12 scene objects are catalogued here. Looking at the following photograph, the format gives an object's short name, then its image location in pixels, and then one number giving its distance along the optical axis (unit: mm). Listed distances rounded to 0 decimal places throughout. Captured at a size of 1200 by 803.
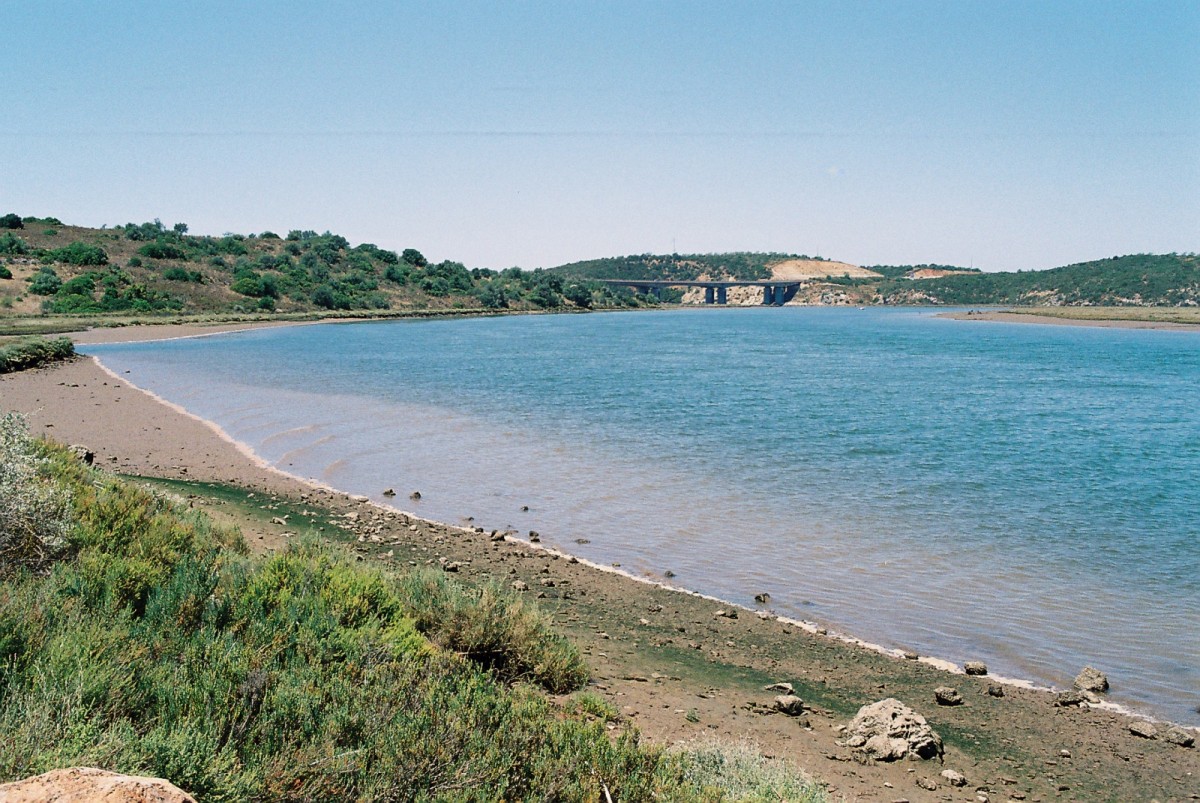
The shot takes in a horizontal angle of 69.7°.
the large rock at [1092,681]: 8109
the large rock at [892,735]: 6531
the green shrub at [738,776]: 4895
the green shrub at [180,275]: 83212
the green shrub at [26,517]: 6648
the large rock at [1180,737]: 7152
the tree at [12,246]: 81188
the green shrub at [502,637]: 7172
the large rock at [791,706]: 7273
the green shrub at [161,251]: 90319
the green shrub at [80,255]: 80062
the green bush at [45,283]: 69875
